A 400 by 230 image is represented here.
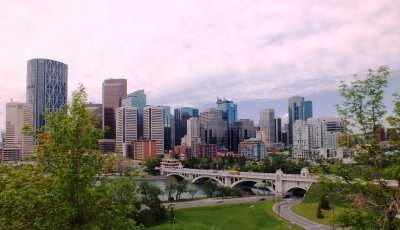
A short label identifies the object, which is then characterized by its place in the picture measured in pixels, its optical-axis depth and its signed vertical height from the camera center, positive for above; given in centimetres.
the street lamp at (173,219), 4703 -1225
